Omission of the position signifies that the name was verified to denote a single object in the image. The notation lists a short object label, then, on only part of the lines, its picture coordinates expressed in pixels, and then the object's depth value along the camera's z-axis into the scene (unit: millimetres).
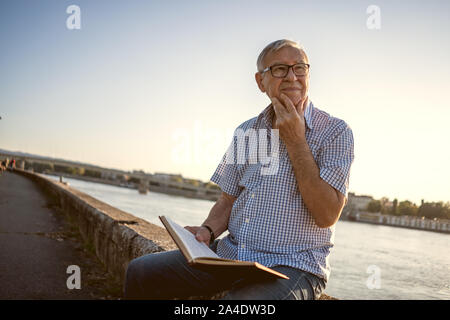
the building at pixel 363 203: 49656
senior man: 1492
